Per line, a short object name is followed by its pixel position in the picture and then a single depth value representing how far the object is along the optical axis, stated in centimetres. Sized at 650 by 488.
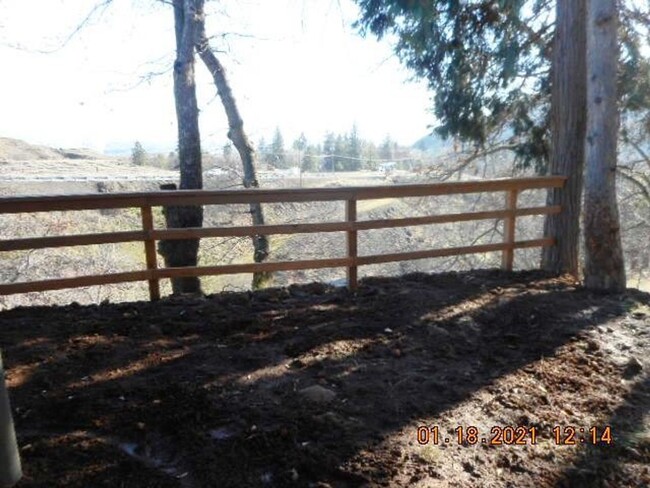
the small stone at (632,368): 362
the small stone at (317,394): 302
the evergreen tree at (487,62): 722
